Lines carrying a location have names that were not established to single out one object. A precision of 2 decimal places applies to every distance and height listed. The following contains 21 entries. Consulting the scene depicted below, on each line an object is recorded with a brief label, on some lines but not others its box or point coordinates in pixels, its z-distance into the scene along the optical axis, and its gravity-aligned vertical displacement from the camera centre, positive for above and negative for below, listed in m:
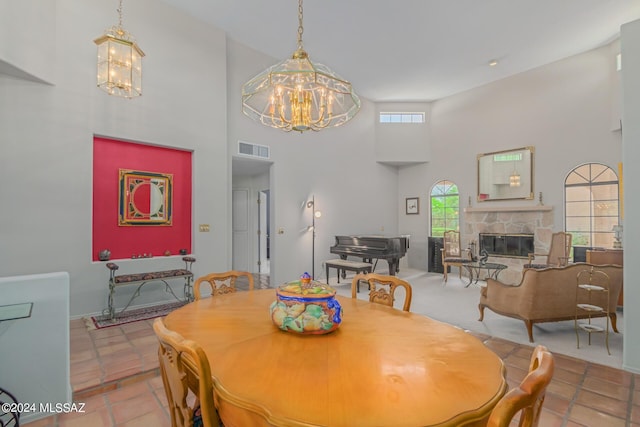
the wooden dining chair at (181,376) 0.96 -0.53
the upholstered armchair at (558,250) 5.67 -0.66
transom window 8.13 +2.53
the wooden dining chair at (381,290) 2.14 -0.51
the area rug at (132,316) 3.57 -1.24
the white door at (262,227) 7.36 -0.30
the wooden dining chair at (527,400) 0.71 -0.43
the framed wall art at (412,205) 8.23 +0.25
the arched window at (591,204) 5.51 +0.19
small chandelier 2.74 +1.38
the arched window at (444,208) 7.57 +0.17
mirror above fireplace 6.46 +0.86
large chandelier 2.18 +0.96
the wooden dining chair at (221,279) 2.28 -0.51
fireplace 6.38 -0.62
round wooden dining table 0.89 -0.56
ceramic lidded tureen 1.44 -0.45
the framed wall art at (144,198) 4.21 +0.24
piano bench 5.66 -0.94
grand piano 6.03 -0.67
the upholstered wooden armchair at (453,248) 7.03 -0.77
